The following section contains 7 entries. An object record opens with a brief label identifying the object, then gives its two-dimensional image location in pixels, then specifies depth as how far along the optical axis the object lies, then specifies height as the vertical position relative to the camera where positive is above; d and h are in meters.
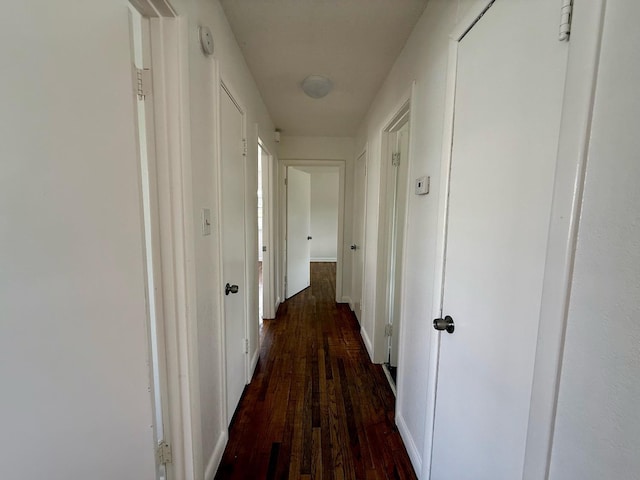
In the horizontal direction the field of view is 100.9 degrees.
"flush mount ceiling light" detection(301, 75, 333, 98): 2.06 +1.07
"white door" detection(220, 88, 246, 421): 1.50 -0.18
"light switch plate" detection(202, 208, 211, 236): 1.22 -0.03
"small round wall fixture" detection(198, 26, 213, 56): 1.11 +0.75
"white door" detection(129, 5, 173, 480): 0.92 -0.11
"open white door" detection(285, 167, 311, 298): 3.84 -0.22
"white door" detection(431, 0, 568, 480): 0.66 -0.02
